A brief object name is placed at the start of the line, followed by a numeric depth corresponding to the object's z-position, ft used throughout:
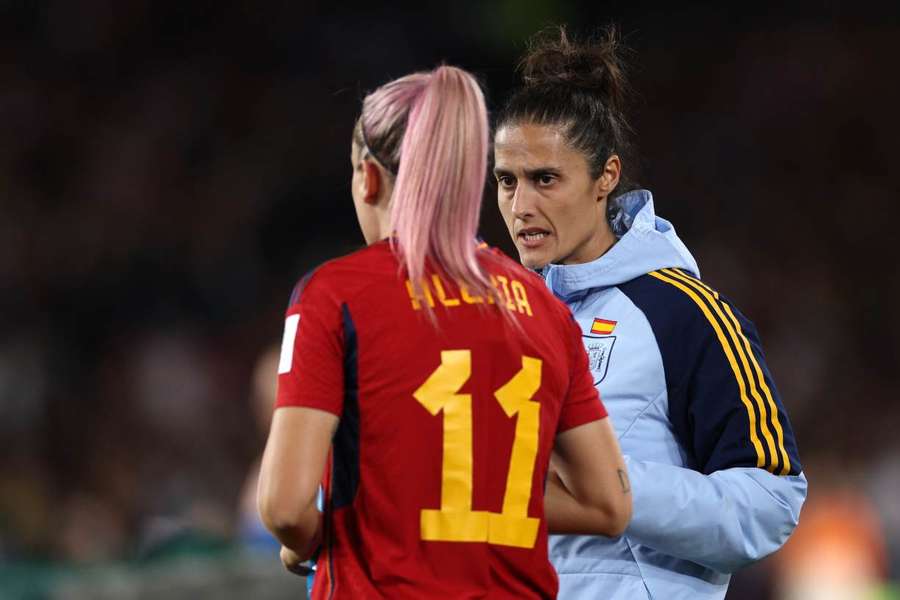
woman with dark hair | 51.46
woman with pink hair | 49.60
